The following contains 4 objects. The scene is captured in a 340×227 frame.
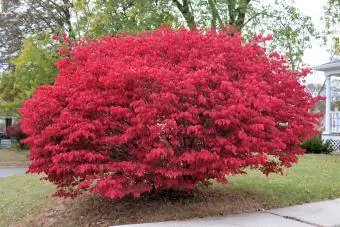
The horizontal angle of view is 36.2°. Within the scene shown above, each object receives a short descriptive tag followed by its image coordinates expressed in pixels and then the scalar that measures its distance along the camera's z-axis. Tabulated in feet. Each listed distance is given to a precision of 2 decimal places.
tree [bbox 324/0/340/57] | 91.22
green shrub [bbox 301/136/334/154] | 64.23
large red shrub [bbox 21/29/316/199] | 22.58
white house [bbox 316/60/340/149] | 70.54
